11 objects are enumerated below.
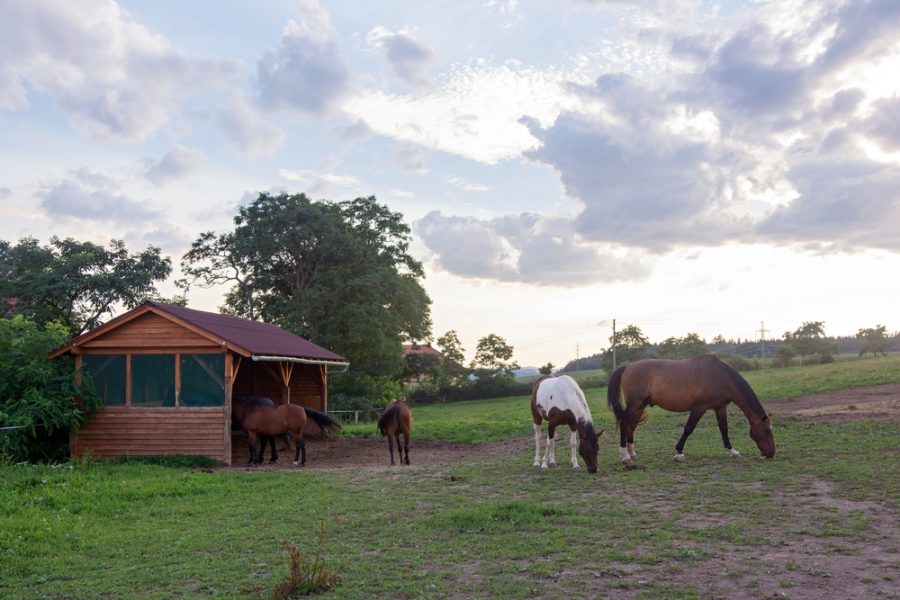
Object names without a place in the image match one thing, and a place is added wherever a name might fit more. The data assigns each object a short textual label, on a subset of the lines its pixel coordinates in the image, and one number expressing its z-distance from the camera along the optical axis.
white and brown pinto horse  11.30
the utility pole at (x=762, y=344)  60.35
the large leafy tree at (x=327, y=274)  32.97
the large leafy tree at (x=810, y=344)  44.94
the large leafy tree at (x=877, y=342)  44.41
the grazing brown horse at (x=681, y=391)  11.98
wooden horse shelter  15.53
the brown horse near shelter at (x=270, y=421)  16.05
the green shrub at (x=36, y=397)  14.52
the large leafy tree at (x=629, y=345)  47.31
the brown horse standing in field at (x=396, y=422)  15.15
